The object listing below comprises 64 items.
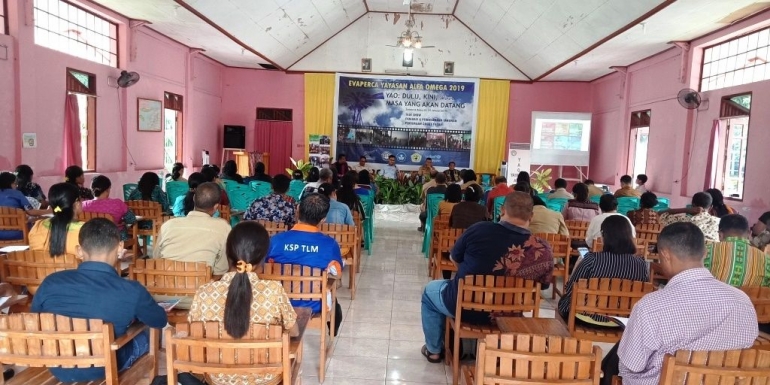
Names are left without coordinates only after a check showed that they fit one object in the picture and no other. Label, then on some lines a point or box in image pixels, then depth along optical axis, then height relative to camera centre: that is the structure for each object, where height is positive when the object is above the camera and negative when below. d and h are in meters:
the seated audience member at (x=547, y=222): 4.75 -0.60
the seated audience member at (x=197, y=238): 2.98 -0.55
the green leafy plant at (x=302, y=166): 11.41 -0.47
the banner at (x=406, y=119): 12.35 +0.68
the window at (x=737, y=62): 6.62 +1.33
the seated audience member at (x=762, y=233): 3.80 -0.53
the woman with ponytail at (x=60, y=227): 2.74 -0.49
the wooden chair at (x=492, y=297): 2.67 -0.73
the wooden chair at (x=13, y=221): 3.97 -0.66
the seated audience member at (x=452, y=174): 10.65 -0.48
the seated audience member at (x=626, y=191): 7.18 -0.46
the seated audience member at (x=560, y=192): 6.80 -0.48
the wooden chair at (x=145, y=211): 4.93 -0.68
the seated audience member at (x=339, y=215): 4.88 -0.63
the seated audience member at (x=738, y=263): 3.06 -0.58
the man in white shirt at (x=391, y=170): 11.99 -0.50
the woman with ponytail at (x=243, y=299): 1.80 -0.56
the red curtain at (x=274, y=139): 12.65 +0.09
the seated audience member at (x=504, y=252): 2.87 -0.54
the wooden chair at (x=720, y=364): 1.62 -0.62
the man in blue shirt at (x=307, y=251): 2.97 -0.59
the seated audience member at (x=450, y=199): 5.59 -0.51
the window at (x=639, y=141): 9.77 +0.31
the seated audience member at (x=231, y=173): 7.09 -0.42
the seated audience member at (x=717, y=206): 5.64 -0.48
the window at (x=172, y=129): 9.83 +0.18
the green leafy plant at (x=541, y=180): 11.08 -0.54
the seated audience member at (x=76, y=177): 5.07 -0.41
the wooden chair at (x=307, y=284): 2.78 -0.75
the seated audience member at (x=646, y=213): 5.03 -0.52
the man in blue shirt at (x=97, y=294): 1.90 -0.57
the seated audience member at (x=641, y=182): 8.58 -0.39
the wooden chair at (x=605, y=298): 2.62 -0.70
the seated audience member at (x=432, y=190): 7.26 -0.56
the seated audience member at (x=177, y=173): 6.73 -0.43
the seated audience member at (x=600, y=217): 4.51 -0.51
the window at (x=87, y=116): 7.26 +0.28
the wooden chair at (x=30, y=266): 2.61 -0.64
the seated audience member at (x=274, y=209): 4.55 -0.56
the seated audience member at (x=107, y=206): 4.33 -0.56
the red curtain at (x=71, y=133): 6.93 +0.03
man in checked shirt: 1.76 -0.53
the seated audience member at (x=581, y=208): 5.45 -0.53
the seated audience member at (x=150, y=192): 5.57 -0.56
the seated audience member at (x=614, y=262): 2.84 -0.56
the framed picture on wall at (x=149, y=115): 8.66 +0.38
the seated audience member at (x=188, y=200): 4.96 -0.57
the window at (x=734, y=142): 6.87 +0.26
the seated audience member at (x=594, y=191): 7.72 -0.51
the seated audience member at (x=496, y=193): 6.54 -0.51
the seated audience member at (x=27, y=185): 5.32 -0.52
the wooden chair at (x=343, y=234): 4.29 -0.71
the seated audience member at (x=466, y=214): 4.84 -0.58
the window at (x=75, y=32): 6.50 +1.37
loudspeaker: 12.17 +0.08
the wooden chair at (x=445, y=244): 4.47 -0.79
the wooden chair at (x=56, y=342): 1.74 -0.68
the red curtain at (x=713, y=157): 7.41 +0.05
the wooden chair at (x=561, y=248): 4.32 -0.75
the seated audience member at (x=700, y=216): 4.54 -0.50
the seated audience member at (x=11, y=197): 4.40 -0.53
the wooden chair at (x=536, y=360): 1.67 -0.65
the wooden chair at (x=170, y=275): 2.59 -0.66
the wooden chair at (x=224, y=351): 1.71 -0.68
